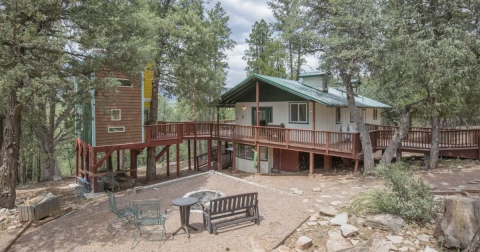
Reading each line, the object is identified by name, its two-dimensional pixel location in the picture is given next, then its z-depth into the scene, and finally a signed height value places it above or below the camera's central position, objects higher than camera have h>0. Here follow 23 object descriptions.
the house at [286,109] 16.48 +0.97
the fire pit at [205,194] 10.76 -2.53
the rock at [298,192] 10.95 -2.49
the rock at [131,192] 11.90 -2.63
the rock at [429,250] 5.38 -2.27
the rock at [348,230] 6.45 -2.33
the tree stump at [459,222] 5.27 -1.78
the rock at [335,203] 8.83 -2.34
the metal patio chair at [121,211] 8.06 -2.36
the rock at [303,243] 6.33 -2.55
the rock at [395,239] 5.92 -2.31
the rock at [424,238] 5.88 -2.27
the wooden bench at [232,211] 7.44 -2.20
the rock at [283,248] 6.36 -2.67
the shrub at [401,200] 6.64 -1.78
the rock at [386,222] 6.47 -2.17
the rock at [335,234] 6.45 -2.43
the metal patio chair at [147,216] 7.29 -2.29
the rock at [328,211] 7.78 -2.30
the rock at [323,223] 7.39 -2.46
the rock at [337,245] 6.02 -2.48
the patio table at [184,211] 7.47 -2.16
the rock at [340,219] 7.12 -2.31
